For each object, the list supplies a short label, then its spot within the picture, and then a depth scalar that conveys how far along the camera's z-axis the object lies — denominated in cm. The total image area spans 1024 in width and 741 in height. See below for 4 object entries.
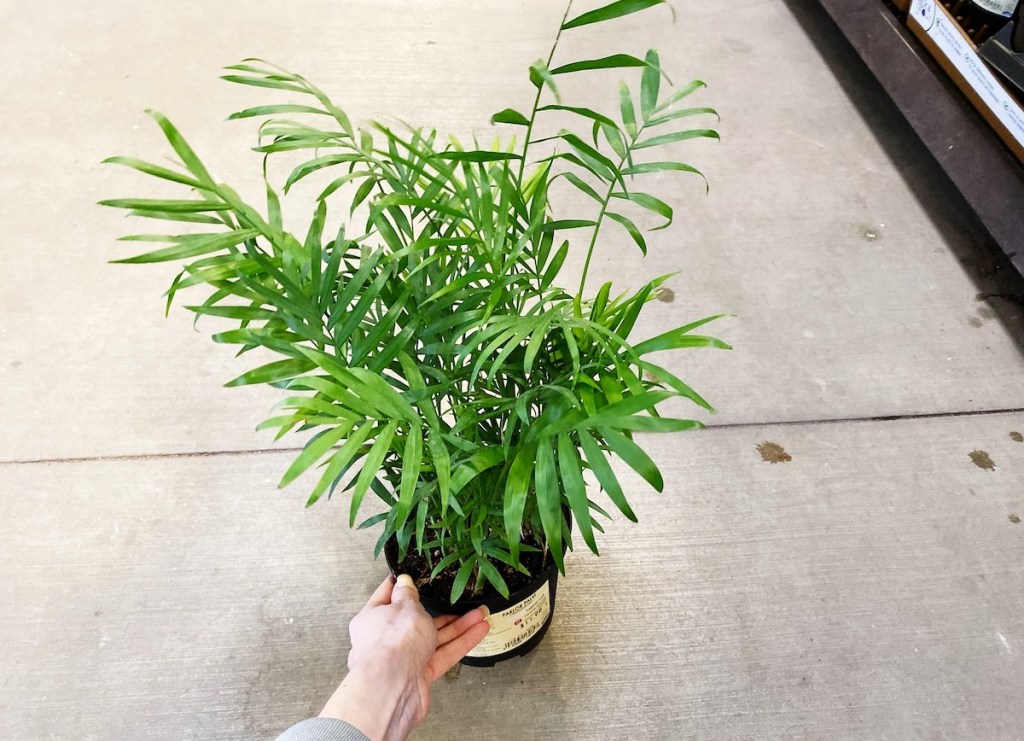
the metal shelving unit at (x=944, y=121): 168
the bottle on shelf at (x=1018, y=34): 156
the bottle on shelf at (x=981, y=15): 168
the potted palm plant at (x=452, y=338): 67
